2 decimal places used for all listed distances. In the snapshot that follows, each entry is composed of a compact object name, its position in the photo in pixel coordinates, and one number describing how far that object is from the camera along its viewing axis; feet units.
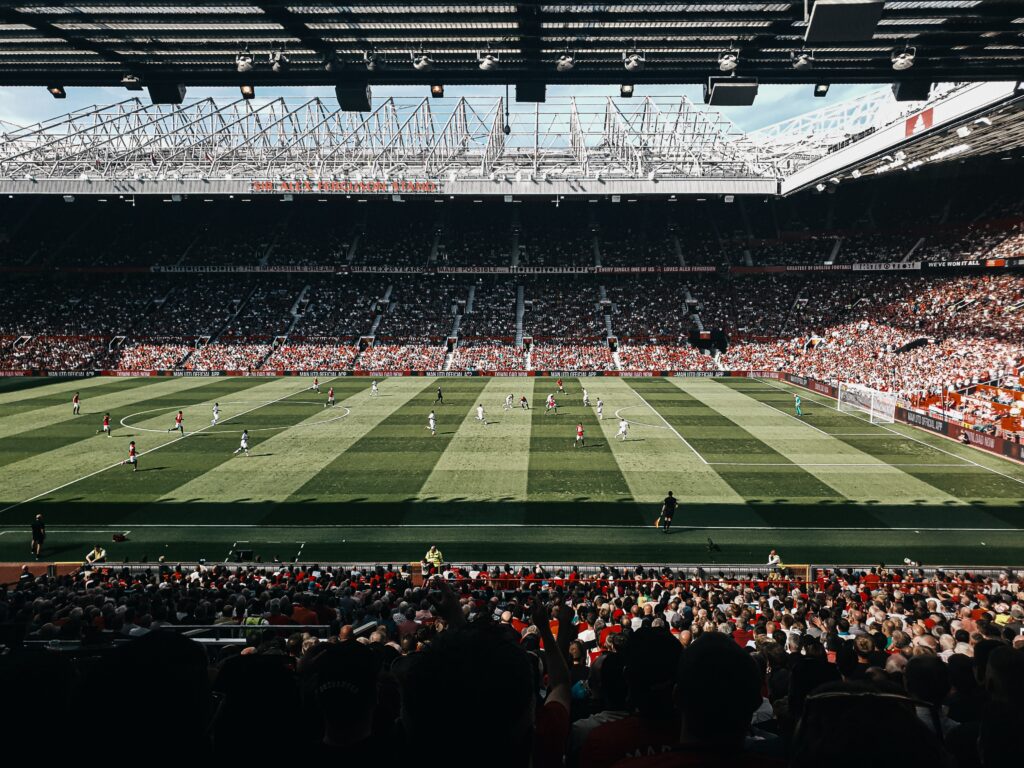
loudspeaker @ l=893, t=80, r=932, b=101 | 41.55
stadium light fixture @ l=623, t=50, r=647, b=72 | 38.99
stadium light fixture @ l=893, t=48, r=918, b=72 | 38.04
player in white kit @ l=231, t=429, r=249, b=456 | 101.50
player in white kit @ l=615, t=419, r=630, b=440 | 111.04
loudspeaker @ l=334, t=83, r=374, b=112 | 41.90
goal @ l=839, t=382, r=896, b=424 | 128.98
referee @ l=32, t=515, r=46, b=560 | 63.41
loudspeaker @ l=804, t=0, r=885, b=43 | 31.09
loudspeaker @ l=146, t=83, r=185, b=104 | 43.42
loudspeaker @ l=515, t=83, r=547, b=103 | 41.46
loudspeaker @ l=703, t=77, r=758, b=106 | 40.40
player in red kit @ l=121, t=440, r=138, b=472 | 91.97
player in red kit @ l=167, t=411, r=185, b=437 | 111.64
